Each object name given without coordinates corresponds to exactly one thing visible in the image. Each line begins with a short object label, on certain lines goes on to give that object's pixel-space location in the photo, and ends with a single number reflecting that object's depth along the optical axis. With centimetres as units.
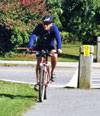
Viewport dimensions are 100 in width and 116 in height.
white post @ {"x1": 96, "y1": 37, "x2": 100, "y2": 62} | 4074
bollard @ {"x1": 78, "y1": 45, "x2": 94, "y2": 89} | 2007
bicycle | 1619
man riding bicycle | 1640
